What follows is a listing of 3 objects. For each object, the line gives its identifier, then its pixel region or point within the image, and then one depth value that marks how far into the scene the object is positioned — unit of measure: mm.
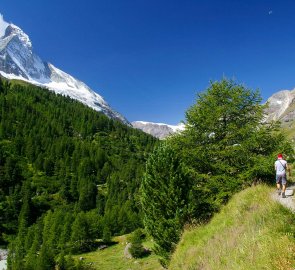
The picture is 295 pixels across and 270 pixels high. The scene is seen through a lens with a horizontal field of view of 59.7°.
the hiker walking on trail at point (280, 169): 14053
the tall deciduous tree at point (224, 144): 18711
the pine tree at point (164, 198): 18928
